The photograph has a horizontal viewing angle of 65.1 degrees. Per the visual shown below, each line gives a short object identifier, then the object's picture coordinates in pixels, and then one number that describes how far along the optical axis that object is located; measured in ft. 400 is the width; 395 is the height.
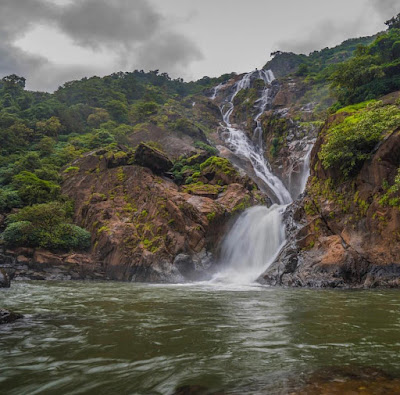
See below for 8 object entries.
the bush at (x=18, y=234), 78.95
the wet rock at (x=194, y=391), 11.67
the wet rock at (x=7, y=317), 22.96
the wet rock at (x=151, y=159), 103.71
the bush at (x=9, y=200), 91.25
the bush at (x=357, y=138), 57.86
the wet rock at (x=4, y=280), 50.03
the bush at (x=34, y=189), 95.86
